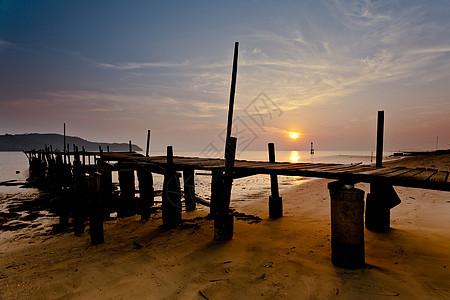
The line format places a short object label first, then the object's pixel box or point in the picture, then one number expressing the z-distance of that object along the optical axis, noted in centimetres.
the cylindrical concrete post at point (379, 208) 633
